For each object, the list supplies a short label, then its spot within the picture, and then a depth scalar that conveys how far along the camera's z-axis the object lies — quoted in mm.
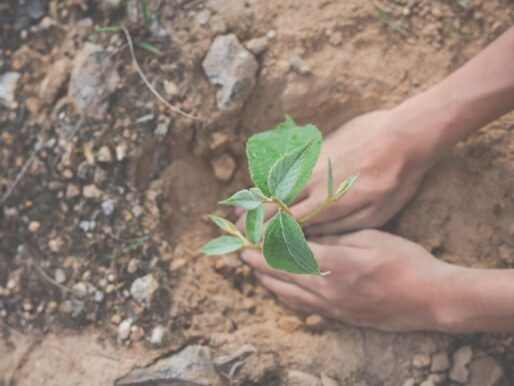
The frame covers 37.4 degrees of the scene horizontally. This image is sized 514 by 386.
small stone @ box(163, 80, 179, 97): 680
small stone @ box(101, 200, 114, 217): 665
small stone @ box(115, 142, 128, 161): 669
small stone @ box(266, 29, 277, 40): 684
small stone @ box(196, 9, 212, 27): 683
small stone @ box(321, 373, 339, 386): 636
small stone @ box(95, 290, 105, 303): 653
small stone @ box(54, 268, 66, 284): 660
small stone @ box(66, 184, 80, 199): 669
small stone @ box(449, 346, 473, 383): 645
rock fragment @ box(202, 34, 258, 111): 674
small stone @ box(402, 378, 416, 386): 646
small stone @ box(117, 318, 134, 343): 644
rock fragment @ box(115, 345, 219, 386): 629
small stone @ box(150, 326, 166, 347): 641
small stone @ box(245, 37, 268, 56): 681
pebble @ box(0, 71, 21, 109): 694
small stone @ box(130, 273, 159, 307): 649
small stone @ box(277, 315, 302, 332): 671
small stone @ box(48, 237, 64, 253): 664
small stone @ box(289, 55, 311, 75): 681
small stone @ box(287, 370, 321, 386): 639
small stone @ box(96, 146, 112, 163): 668
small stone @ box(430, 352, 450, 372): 647
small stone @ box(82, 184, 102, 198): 668
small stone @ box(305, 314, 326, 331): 667
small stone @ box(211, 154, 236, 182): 708
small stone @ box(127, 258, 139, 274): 657
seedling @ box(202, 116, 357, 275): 477
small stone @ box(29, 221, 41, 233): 671
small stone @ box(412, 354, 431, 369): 648
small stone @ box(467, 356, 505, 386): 642
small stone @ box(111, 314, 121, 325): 648
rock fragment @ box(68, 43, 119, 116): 676
